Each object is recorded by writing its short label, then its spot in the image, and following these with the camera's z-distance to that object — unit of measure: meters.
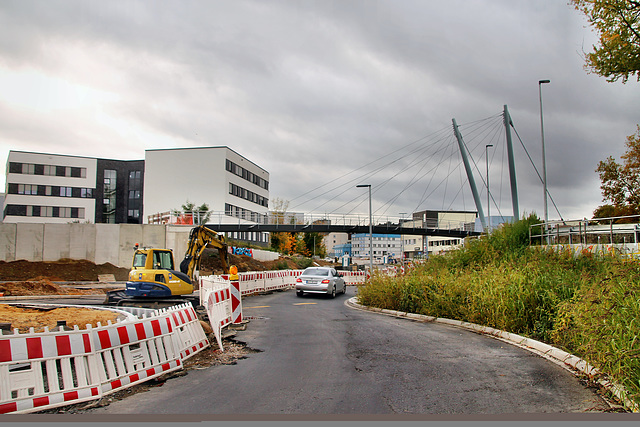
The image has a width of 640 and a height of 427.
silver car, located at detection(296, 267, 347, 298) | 25.03
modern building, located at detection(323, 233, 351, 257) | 177.62
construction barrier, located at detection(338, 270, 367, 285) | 40.00
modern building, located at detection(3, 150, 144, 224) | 65.06
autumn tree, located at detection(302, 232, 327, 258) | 97.69
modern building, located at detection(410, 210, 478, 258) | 104.86
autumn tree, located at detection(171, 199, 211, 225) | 46.75
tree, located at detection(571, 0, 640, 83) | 15.74
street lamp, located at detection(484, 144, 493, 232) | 49.72
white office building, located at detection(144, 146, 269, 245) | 63.00
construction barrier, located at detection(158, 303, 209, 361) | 8.39
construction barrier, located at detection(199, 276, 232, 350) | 10.32
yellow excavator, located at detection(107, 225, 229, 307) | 16.53
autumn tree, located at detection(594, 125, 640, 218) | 33.53
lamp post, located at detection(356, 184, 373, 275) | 37.85
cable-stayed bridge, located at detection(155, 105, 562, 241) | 40.53
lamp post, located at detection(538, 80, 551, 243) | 30.33
